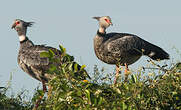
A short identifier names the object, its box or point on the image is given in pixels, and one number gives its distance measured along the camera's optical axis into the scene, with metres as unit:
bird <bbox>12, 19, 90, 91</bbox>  19.06
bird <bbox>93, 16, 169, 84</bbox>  20.53
